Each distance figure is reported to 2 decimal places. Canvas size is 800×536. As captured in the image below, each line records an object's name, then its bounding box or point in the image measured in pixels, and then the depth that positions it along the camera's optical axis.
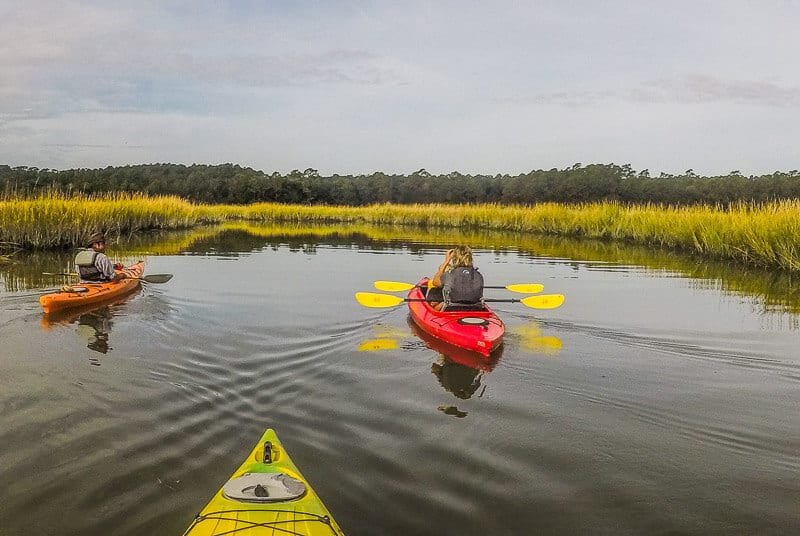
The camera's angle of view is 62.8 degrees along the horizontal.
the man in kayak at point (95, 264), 9.65
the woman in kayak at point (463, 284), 7.91
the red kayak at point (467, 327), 6.85
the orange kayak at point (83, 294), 8.55
